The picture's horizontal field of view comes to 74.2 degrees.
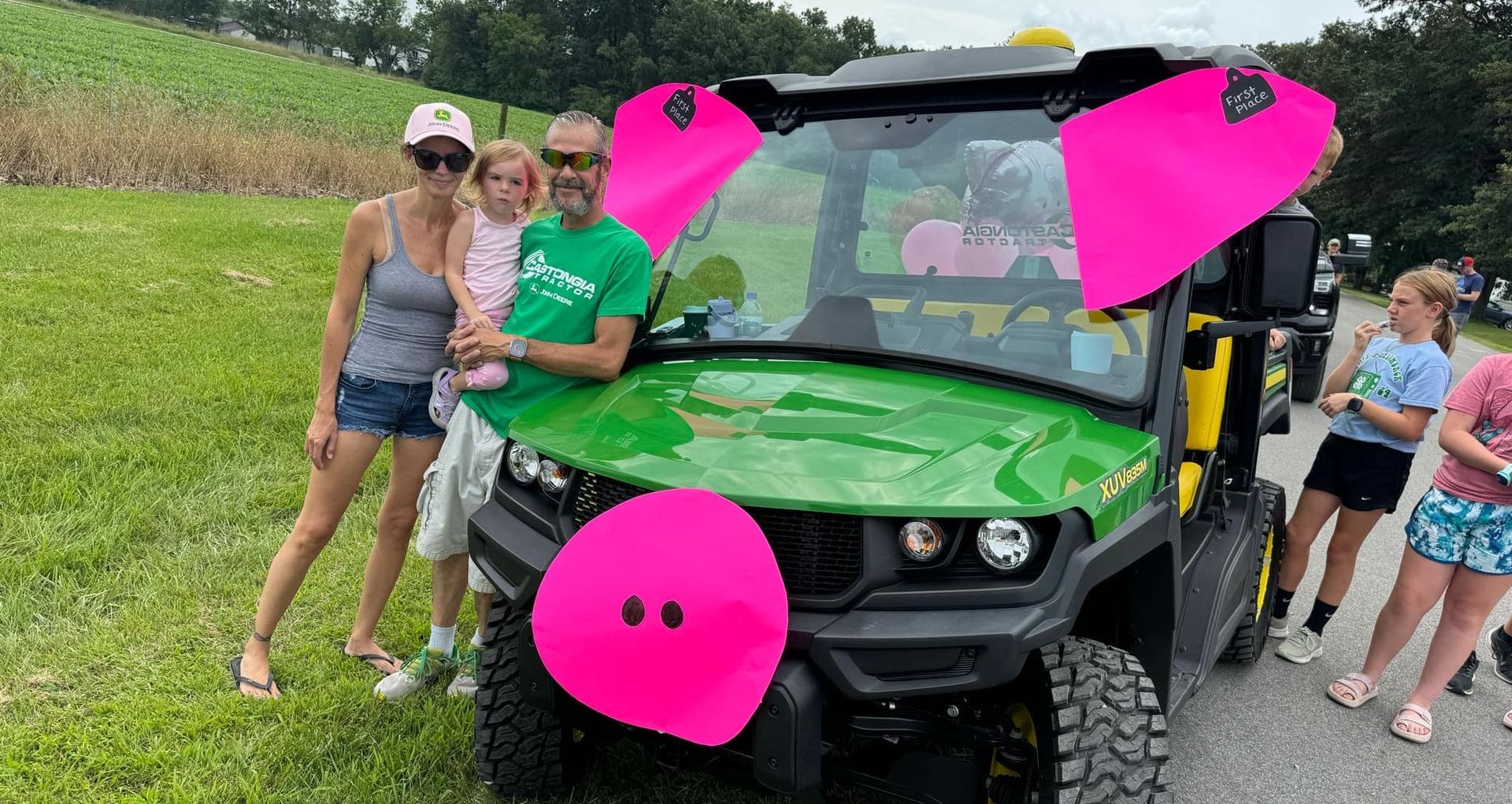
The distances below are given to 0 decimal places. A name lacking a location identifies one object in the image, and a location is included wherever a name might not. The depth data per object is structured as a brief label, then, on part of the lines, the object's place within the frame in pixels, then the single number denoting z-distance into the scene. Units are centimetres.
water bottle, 320
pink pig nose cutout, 207
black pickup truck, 930
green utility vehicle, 214
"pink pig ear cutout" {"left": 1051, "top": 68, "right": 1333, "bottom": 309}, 258
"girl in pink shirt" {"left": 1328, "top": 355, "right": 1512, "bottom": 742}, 380
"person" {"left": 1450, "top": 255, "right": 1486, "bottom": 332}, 1638
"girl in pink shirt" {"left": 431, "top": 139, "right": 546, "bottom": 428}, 331
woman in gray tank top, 332
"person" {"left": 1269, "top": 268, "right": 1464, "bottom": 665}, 407
